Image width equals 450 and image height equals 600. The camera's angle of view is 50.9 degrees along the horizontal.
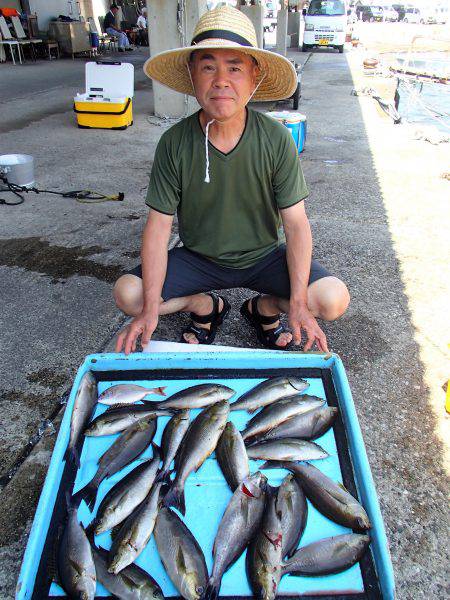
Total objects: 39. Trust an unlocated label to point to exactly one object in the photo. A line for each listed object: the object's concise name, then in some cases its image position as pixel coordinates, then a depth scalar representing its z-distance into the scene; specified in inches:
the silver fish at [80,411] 63.1
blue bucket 208.8
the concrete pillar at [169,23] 276.8
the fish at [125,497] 55.7
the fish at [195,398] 70.6
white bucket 180.4
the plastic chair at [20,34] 642.8
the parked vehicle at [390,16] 2149.9
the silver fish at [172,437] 62.4
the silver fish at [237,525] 50.9
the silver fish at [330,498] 54.8
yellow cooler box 271.7
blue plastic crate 50.5
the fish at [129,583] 48.4
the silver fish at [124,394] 71.3
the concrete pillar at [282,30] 467.8
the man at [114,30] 818.2
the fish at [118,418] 66.6
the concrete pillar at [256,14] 392.2
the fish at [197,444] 58.5
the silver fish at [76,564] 48.4
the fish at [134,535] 50.9
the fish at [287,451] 63.4
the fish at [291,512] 53.9
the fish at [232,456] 60.2
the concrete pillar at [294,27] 943.0
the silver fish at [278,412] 68.4
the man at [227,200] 76.7
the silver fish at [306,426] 67.1
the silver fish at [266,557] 49.2
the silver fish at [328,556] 51.3
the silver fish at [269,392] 71.2
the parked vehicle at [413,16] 2201.9
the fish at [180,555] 49.3
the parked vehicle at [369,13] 2151.8
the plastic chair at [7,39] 610.2
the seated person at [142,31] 964.6
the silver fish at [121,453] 59.2
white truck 853.5
